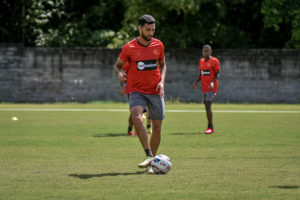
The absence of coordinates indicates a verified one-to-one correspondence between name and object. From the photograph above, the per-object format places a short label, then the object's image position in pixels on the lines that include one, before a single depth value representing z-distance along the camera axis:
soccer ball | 15.84
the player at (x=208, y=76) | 29.58
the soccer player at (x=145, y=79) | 16.80
